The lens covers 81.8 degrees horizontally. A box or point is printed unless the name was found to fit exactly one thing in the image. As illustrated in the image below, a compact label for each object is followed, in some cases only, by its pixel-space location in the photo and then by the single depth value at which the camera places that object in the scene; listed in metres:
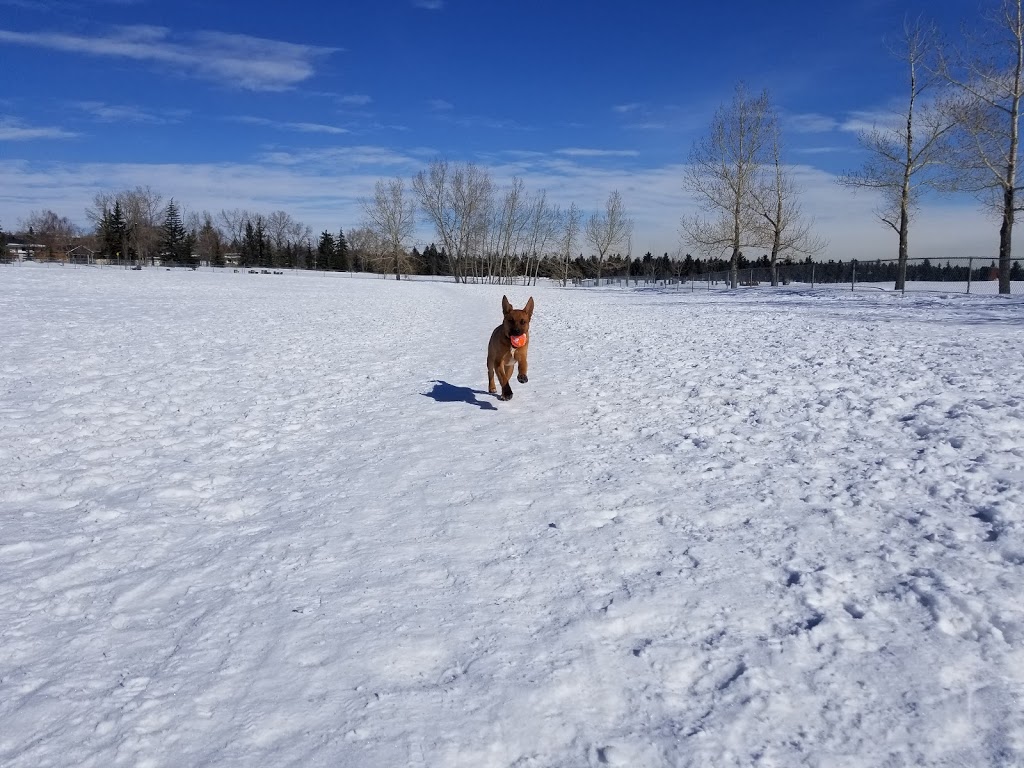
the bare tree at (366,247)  90.88
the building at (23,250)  102.55
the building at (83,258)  93.12
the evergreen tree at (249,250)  112.88
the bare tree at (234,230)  132.15
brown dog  7.14
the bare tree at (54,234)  113.50
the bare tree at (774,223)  40.72
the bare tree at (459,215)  81.62
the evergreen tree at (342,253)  122.25
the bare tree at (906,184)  26.67
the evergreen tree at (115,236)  98.50
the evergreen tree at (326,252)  120.69
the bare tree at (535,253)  93.76
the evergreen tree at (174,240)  101.88
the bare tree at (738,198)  39.66
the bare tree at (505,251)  90.44
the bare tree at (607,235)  81.25
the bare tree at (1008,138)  21.86
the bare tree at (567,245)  92.75
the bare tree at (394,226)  83.89
